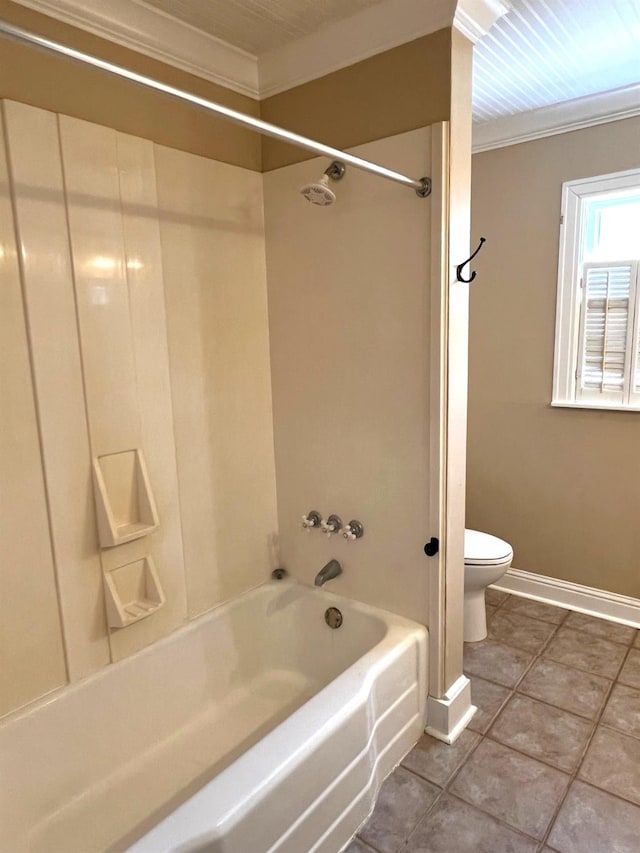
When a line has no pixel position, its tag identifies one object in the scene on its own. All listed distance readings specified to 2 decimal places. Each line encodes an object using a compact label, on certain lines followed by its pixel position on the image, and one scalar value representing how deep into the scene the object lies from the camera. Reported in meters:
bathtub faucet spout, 2.05
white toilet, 2.37
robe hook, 1.72
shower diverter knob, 2.05
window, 2.48
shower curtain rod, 0.90
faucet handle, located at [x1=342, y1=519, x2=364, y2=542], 2.00
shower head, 1.53
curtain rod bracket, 1.67
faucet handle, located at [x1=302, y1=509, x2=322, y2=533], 2.10
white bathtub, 1.30
